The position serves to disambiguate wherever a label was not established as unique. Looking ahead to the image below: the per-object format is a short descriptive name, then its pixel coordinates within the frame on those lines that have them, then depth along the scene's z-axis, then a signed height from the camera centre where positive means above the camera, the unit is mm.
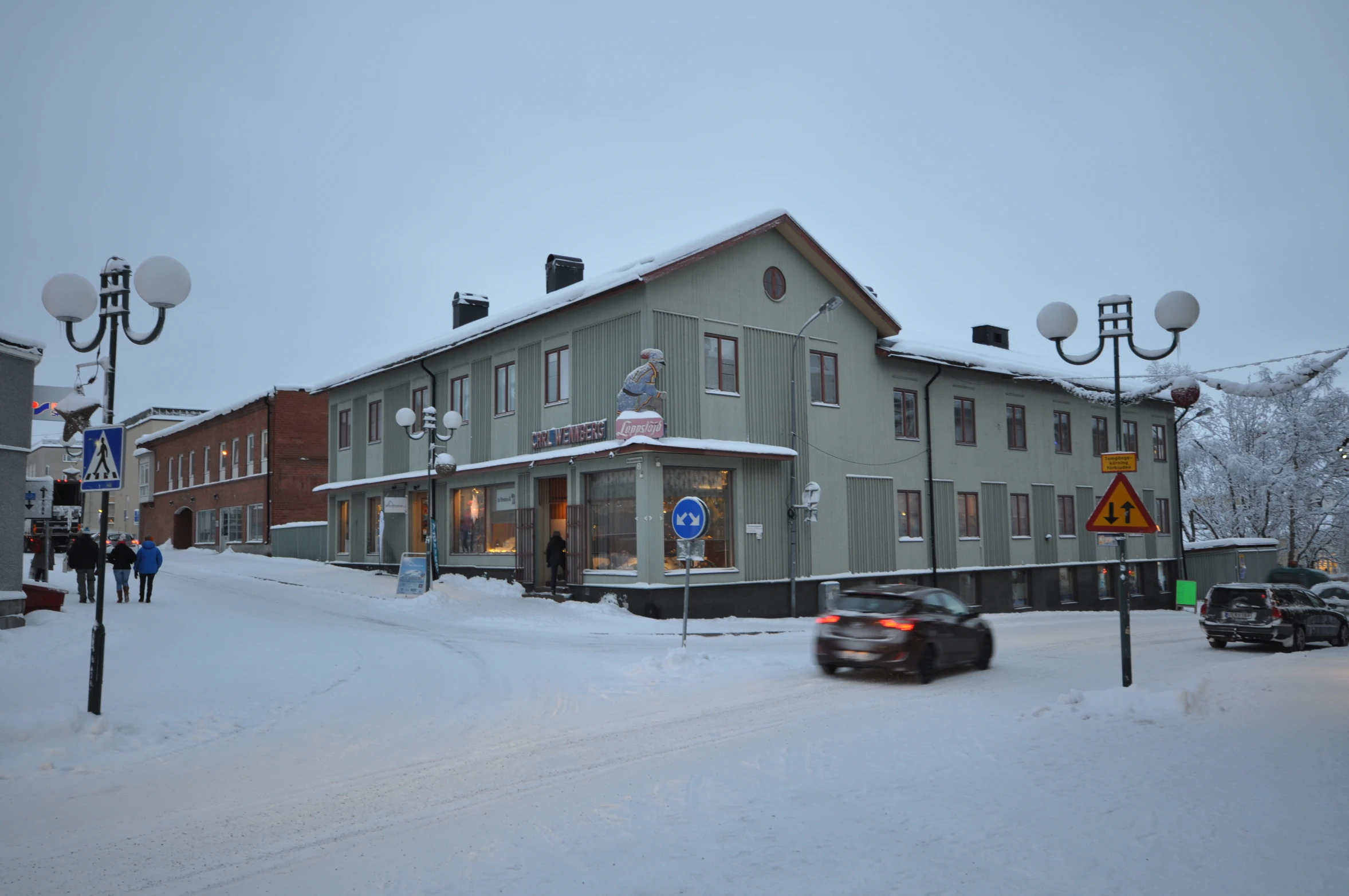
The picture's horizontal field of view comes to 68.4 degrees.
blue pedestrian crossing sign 10461 +783
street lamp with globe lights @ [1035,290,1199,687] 12039 +2489
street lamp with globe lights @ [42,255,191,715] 10414 +2473
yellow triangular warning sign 12016 +87
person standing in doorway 24734 -655
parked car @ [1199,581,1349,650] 19234 -1943
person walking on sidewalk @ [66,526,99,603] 21906 -593
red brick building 45344 +2991
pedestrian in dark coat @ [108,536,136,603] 22859 -745
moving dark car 13438 -1523
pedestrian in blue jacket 22625 -697
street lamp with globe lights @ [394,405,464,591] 25797 +1878
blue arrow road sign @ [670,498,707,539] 16328 +114
